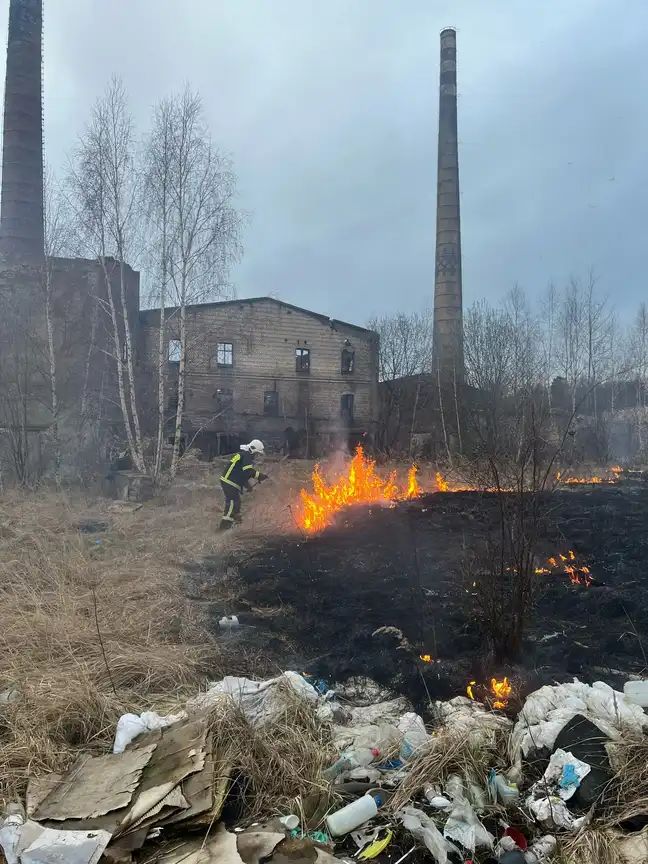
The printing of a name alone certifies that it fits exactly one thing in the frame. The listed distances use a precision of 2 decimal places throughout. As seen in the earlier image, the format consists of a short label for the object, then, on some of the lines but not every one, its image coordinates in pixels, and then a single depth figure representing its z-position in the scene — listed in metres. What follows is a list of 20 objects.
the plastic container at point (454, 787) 2.71
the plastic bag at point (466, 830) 2.45
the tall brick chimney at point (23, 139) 19.86
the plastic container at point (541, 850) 2.39
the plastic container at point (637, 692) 3.34
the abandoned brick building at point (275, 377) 25.83
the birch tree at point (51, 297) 16.06
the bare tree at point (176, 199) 15.54
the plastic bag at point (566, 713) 2.97
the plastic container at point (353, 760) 2.96
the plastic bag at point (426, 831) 2.40
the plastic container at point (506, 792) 2.68
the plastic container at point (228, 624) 5.70
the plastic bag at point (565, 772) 2.65
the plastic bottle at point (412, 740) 3.07
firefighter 10.43
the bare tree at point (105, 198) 15.50
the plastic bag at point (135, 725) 3.13
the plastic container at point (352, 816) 2.59
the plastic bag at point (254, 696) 3.37
